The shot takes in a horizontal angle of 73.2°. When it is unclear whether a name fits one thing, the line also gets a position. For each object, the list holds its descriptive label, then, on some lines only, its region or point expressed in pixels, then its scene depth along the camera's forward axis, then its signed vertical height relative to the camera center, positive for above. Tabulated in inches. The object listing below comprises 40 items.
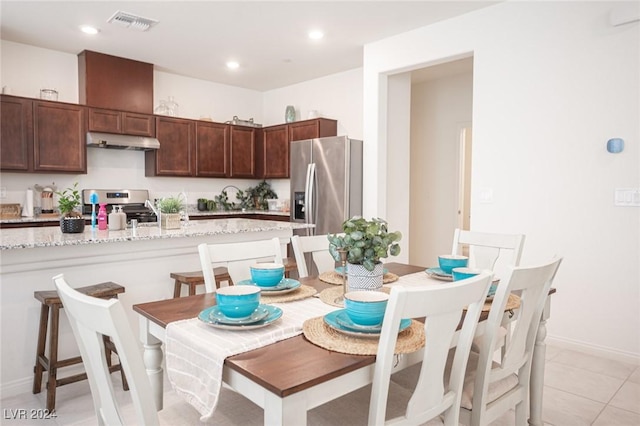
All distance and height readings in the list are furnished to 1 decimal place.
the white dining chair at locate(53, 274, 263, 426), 39.3 -16.0
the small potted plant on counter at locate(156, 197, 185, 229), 125.2 -4.7
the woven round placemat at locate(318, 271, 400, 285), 80.2 -15.2
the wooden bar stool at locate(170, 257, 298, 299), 108.8 -20.7
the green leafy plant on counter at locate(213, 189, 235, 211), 247.3 -1.8
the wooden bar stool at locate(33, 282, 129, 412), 89.4 -32.0
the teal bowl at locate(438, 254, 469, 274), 83.0 -12.4
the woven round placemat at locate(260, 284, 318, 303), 66.9 -15.6
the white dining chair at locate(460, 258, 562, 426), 57.9 -23.9
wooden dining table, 39.9 -17.3
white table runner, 46.6 -17.3
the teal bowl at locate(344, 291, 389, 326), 51.2 -13.4
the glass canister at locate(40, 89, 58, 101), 181.8 +43.7
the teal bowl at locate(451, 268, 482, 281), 69.7 -12.1
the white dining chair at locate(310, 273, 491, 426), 43.1 -18.0
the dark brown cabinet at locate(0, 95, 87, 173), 168.2 +24.8
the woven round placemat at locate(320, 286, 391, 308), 66.1 -15.7
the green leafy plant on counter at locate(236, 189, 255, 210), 256.7 -0.6
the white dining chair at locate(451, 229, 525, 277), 94.3 -10.4
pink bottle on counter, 122.2 -6.2
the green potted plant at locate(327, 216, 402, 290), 67.3 -7.9
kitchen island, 93.5 -17.0
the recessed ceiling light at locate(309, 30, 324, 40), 169.5 +65.4
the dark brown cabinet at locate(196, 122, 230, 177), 226.5 +25.9
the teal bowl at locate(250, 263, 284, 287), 70.0 -12.6
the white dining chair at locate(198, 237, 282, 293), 78.4 -11.2
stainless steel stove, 199.0 -1.7
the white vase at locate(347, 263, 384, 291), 69.1 -12.7
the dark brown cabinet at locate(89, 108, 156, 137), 189.0 +34.2
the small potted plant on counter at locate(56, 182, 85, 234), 108.3 -5.5
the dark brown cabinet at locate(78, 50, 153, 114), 191.3 +53.0
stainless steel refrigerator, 183.6 +7.8
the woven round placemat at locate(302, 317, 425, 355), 47.3 -16.4
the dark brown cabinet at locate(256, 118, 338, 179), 221.8 +32.2
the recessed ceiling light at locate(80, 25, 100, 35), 163.9 +64.7
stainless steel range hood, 186.9 +25.3
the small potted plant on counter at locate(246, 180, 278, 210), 254.8 +2.4
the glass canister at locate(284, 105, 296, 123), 239.1 +46.7
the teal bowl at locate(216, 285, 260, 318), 53.1 -13.1
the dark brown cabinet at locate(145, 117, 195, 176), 211.6 +23.9
